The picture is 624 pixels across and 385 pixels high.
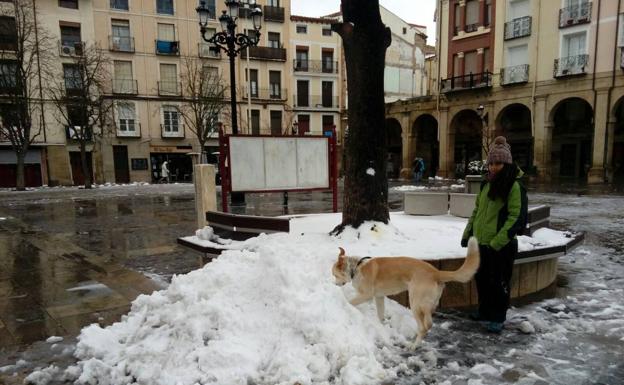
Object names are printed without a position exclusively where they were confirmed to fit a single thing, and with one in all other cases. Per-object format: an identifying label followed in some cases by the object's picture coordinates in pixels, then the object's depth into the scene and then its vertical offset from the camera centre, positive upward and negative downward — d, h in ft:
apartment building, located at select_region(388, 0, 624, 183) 78.95 +14.16
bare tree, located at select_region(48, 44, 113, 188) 91.45 +15.22
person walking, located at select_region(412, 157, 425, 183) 98.22 -3.19
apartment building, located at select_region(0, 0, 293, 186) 105.70 +21.71
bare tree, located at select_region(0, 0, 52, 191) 86.84 +19.49
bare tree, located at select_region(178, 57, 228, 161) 106.42 +15.89
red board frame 22.36 -0.22
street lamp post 41.78 +13.56
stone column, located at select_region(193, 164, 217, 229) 22.38 -1.64
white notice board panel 23.30 -0.32
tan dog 11.87 -3.56
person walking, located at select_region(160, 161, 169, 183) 112.06 -3.52
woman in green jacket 12.48 -2.27
